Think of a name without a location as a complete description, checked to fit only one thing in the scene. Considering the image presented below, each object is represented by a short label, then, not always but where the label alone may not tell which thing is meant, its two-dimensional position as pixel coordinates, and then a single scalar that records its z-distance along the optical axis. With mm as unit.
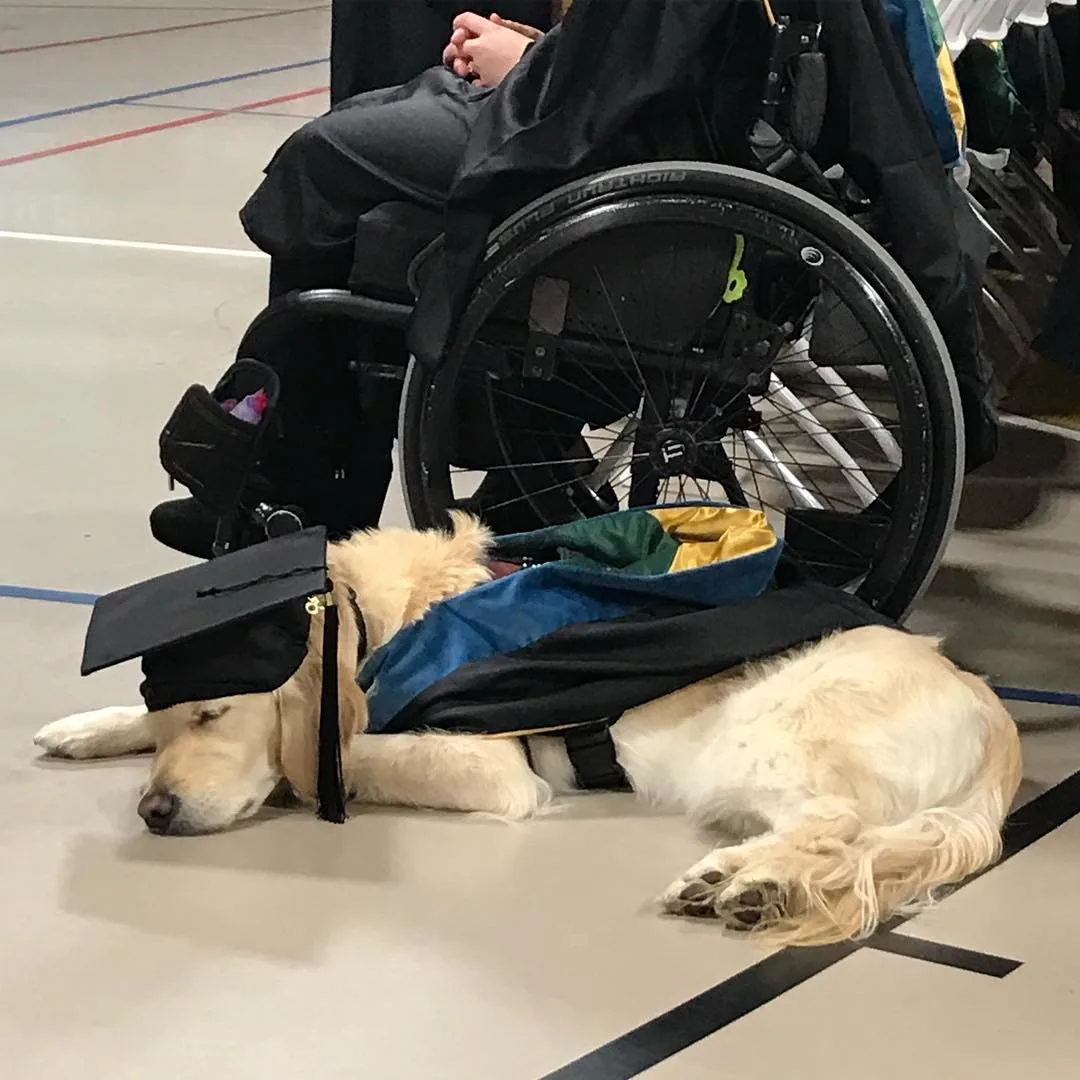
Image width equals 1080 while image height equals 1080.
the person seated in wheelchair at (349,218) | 2639
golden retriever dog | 1969
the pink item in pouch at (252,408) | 2658
